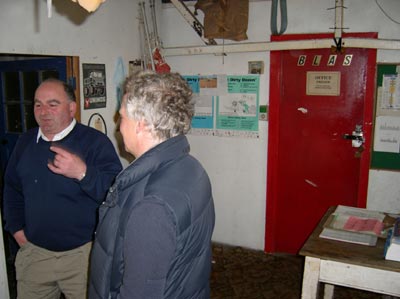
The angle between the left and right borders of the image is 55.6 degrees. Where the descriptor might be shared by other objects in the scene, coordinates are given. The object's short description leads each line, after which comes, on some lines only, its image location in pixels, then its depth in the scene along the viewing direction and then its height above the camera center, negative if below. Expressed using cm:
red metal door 313 -27
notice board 297 -10
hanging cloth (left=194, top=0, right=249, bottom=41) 320 +73
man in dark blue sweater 185 -49
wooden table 155 -68
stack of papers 178 -60
